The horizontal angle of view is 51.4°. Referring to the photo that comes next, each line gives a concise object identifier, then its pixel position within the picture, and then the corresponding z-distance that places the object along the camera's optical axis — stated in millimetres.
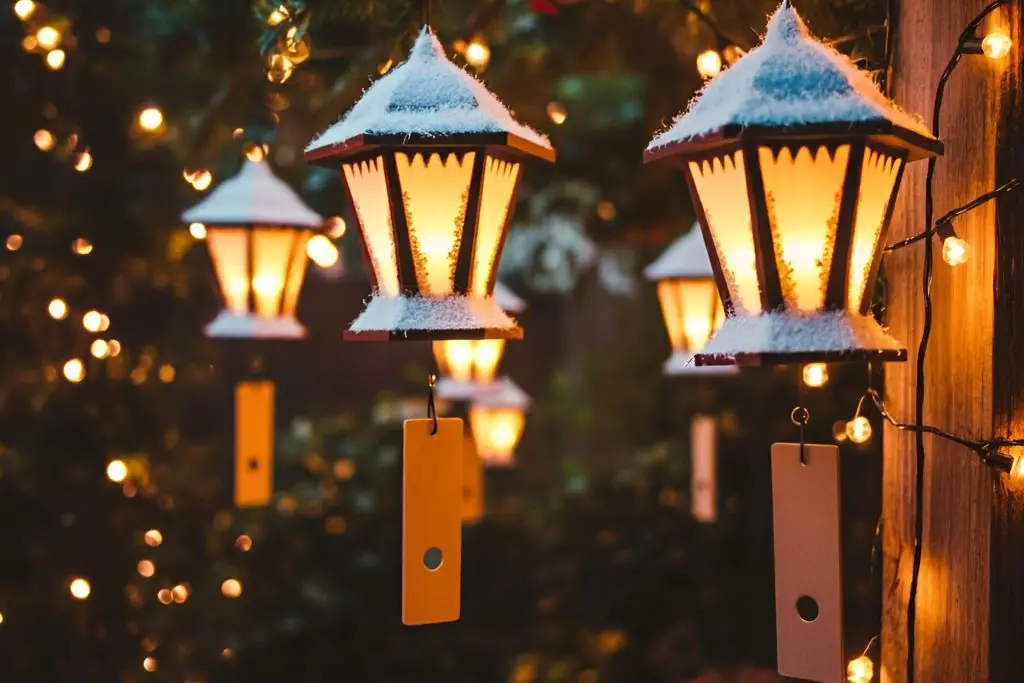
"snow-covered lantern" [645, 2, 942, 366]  1356
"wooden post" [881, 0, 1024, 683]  1503
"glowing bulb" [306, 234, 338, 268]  2926
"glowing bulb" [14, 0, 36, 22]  3037
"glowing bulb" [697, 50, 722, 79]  2408
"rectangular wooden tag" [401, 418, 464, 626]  1757
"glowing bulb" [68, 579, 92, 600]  3229
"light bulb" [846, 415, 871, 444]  1846
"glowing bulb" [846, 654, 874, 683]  1829
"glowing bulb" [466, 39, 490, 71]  2631
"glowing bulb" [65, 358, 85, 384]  3266
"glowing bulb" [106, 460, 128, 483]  3350
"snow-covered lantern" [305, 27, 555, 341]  1643
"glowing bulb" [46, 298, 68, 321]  3227
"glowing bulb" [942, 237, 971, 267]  1539
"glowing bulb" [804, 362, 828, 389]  2057
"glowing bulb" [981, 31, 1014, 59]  1490
